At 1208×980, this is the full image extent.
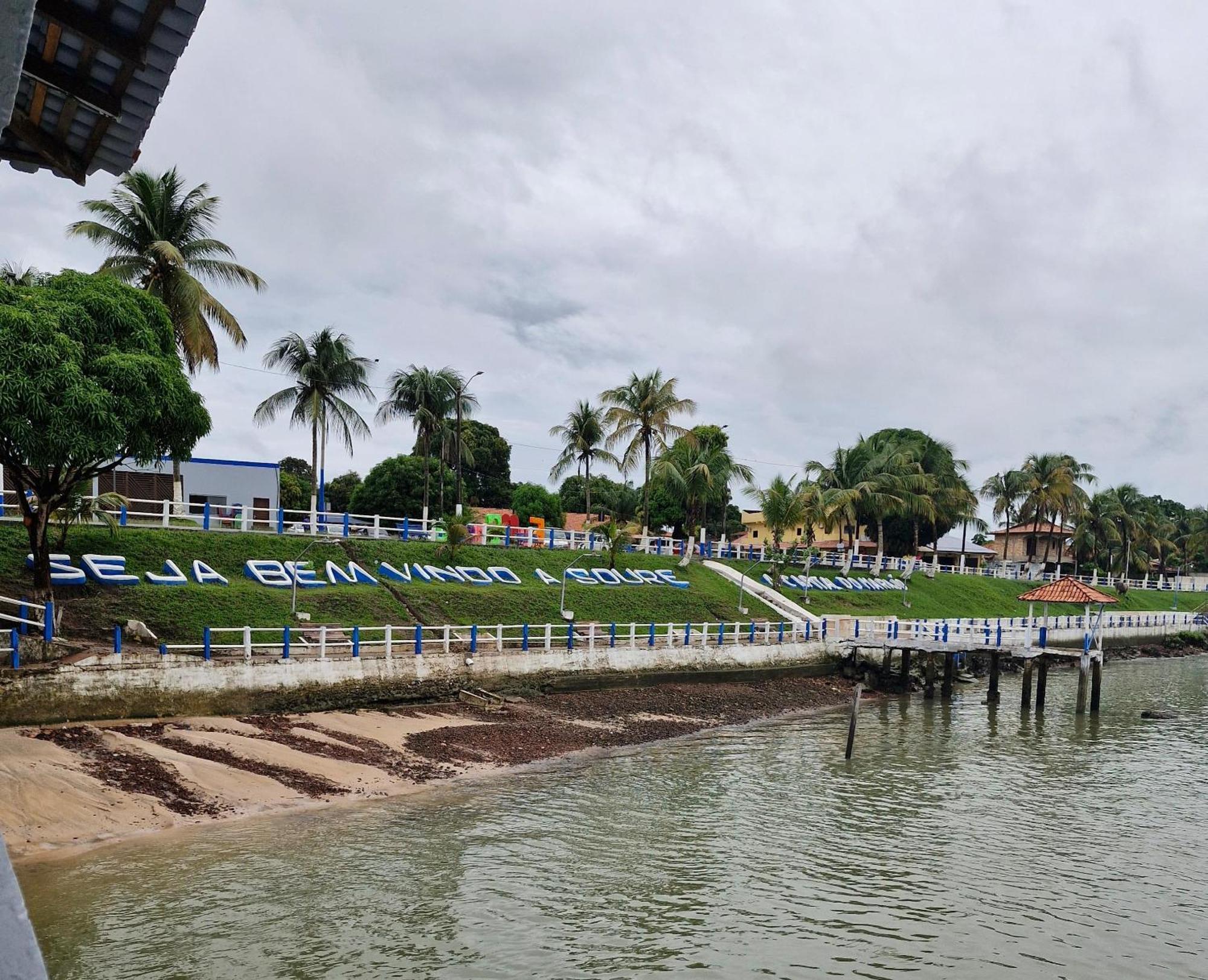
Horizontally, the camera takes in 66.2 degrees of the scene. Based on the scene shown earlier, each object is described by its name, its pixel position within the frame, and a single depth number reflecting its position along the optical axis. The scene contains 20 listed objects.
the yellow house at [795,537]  87.12
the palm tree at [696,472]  60.56
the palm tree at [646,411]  58.00
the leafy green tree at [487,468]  88.62
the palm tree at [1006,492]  86.06
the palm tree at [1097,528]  94.12
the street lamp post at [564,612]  37.53
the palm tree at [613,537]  48.75
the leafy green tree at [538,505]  82.44
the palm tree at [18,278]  28.58
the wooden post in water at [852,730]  25.48
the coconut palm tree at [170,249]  33.66
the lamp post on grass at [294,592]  30.11
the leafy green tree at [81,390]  22.34
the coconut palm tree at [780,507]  55.81
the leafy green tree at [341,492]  90.44
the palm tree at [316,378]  46.94
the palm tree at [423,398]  60.38
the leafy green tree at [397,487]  75.62
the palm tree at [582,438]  65.19
